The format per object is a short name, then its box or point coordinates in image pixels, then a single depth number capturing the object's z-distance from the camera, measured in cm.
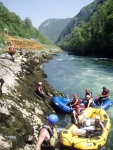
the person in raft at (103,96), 1170
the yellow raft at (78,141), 666
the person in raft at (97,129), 719
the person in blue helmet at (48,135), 380
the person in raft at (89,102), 1036
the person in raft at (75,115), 812
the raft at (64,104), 1052
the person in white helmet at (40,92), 1134
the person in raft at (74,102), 1005
